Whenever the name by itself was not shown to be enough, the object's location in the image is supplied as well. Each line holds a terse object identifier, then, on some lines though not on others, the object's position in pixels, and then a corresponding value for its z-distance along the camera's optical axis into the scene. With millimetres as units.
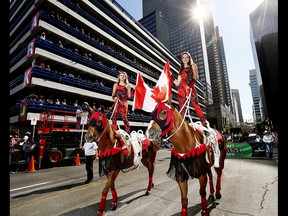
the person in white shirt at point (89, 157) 7378
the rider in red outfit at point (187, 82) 4758
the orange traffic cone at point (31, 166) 10953
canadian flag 3551
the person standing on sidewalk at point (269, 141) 12734
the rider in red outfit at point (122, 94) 6080
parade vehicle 12055
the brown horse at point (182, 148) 3236
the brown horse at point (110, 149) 4219
